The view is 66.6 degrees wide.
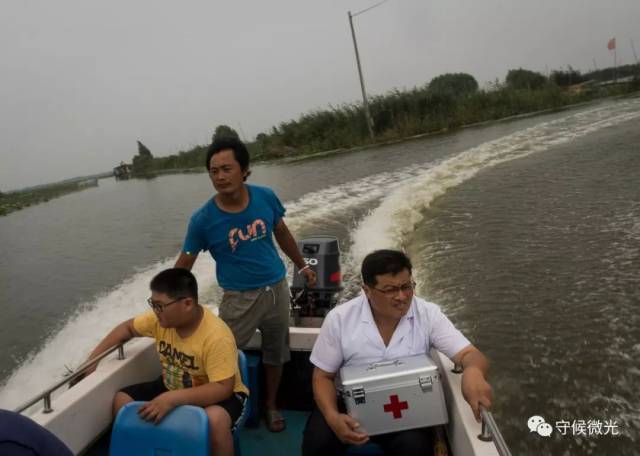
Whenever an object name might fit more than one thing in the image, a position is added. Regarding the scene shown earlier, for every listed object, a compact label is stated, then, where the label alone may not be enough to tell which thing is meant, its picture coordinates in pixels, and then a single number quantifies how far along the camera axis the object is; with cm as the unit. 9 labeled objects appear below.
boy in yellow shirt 183
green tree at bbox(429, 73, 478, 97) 2249
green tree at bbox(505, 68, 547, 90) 2553
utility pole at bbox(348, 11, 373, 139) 2094
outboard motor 324
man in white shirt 179
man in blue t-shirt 225
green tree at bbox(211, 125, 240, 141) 2451
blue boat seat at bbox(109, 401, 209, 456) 177
